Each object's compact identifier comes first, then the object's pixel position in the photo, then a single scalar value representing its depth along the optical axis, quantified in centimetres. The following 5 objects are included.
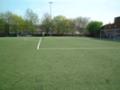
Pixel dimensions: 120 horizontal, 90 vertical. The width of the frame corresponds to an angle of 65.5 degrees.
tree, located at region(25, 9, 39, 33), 3625
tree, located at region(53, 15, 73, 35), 3834
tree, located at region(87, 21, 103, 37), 3498
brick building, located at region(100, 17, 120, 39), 2497
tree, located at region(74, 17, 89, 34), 4439
